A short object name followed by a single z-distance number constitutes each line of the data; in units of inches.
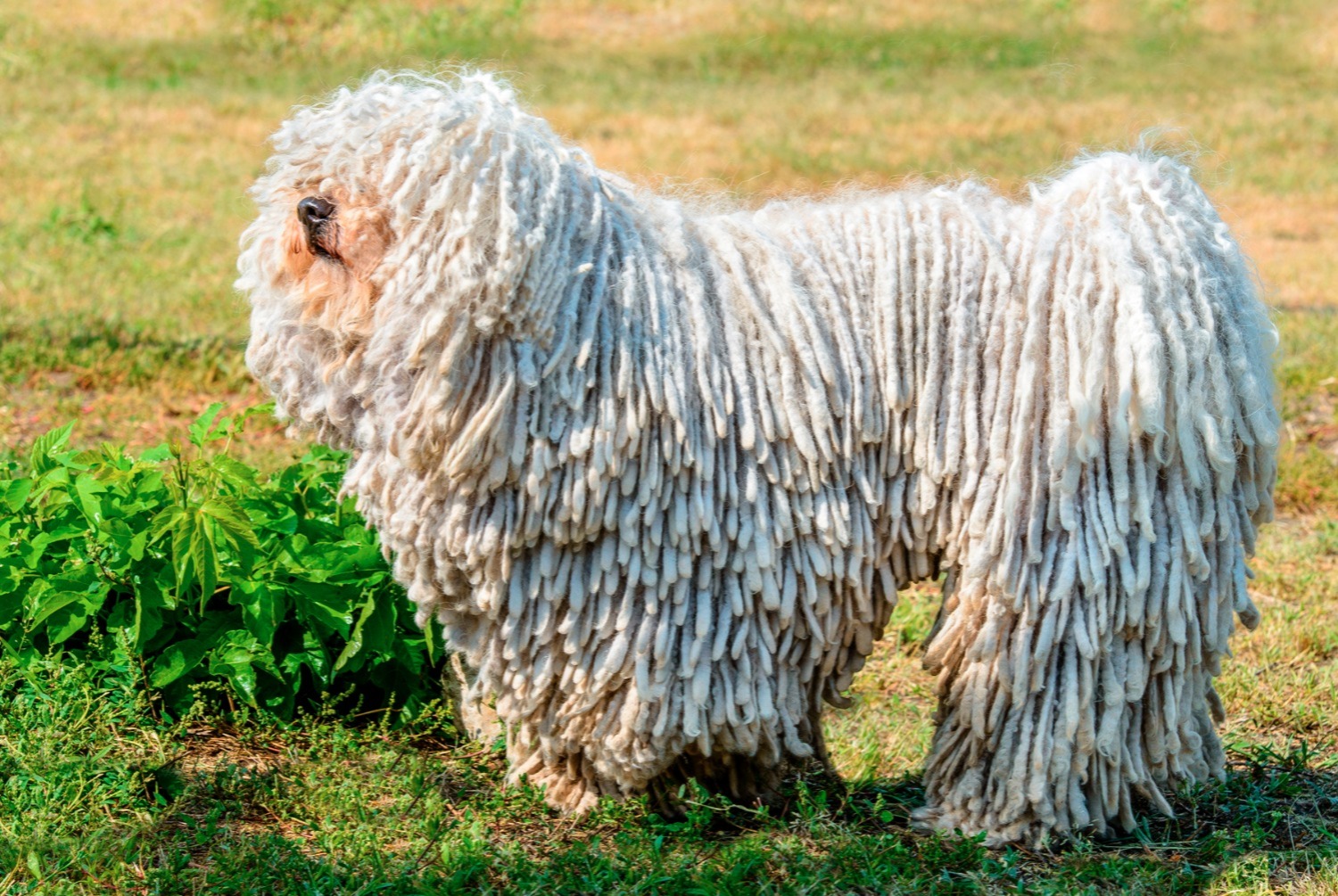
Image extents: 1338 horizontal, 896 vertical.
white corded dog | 227.9
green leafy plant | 283.7
